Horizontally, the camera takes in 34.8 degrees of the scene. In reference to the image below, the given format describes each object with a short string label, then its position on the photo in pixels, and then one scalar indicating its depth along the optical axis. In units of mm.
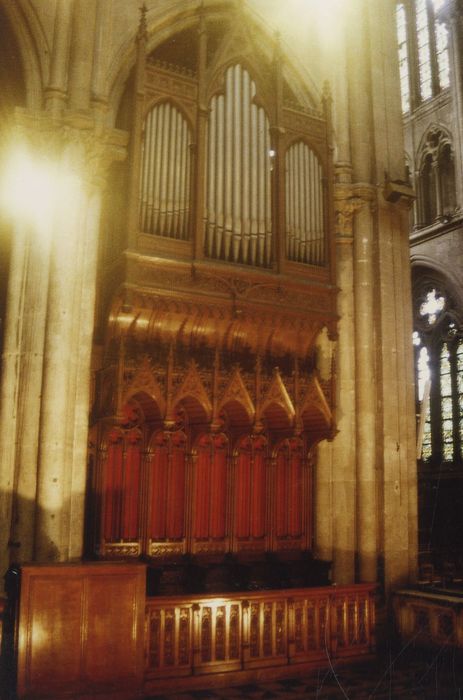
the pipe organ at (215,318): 9844
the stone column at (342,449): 11242
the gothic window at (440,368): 23938
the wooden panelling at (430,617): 9344
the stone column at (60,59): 9891
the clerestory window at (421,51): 25828
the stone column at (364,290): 11125
